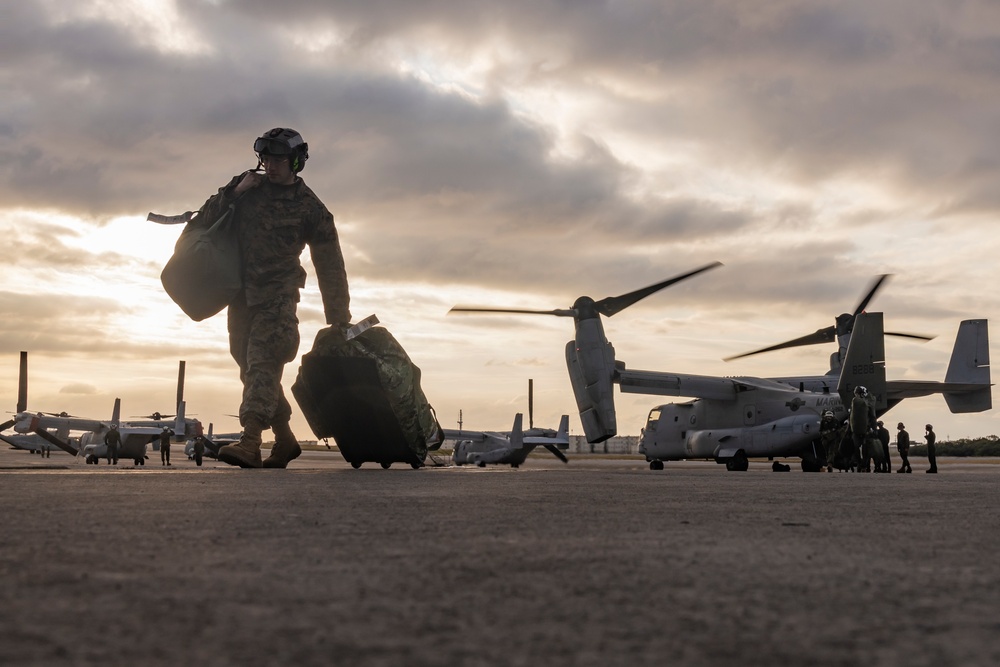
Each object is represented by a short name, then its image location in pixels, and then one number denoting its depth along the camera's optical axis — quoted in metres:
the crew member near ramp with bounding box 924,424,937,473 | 19.38
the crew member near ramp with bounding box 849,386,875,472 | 17.39
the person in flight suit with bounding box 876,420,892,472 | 18.22
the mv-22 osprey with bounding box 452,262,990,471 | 21.27
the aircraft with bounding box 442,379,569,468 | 40.25
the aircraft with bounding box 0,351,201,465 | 34.47
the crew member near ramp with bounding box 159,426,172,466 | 34.49
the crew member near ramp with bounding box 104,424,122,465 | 30.03
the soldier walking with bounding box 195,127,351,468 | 9.36
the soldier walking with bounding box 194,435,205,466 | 31.64
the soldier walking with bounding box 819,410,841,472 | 19.59
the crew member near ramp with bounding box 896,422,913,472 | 16.75
